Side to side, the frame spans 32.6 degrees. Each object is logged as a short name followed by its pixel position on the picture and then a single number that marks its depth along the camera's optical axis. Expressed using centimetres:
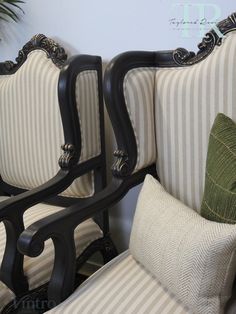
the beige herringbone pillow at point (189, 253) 82
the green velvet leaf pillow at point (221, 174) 88
